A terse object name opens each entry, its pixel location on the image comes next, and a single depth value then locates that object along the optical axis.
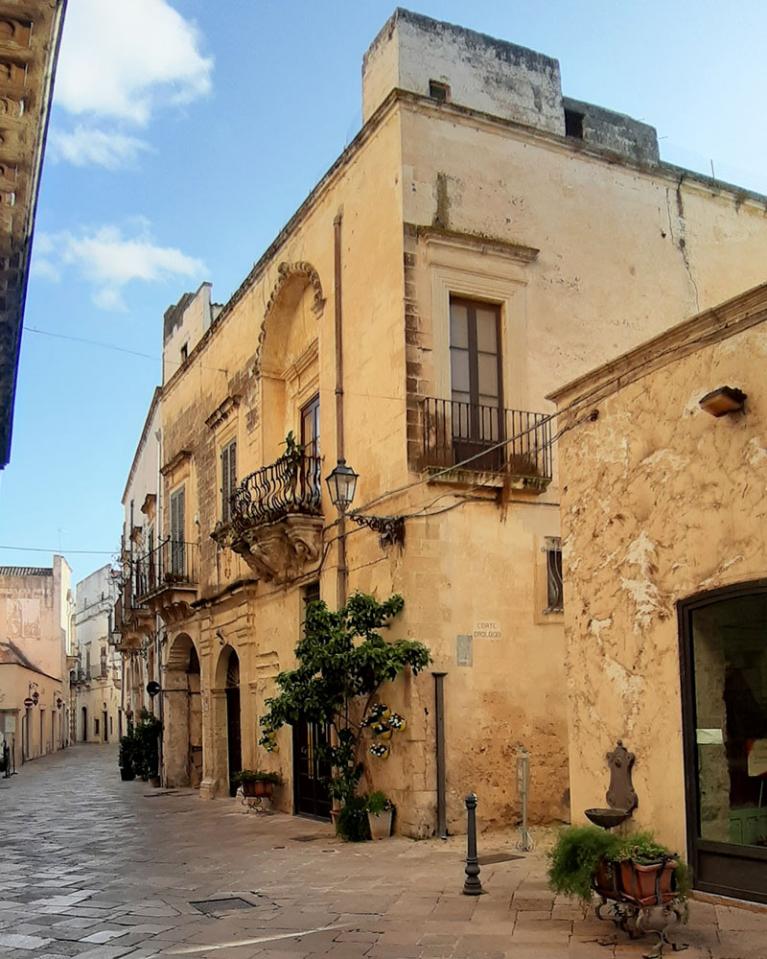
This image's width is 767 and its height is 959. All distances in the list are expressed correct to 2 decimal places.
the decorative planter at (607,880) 6.96
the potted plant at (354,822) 12.14
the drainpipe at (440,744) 11.81
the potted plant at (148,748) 23.55
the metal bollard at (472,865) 8.65
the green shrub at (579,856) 7.15
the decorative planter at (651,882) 6.70
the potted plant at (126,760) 25.77
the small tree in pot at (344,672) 11.92
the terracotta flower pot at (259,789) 15.99
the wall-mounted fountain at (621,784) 8.30
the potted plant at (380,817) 12.04
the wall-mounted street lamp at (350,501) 12.39
